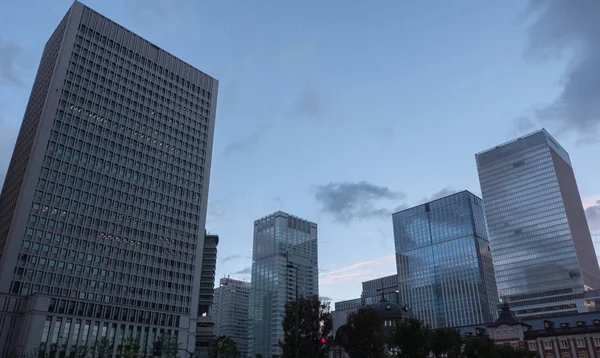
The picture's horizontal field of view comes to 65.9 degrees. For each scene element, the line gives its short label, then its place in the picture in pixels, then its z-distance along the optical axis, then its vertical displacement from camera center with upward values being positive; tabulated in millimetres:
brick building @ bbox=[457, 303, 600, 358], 90875 +5288
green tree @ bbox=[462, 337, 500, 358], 71438 +1764
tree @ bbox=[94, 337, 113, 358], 95306 +2476
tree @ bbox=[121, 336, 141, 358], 79938 +1821
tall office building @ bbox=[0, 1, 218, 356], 105125 +40233
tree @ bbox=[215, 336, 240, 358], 106731 +2232
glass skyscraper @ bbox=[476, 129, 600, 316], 195125 +27075
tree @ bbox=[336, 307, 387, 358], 62312 +3166
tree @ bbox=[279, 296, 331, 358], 60062 +4134
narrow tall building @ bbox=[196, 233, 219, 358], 178375 +24854
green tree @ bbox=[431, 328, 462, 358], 71000 +2580
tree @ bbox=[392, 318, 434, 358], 64750 +2876
